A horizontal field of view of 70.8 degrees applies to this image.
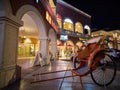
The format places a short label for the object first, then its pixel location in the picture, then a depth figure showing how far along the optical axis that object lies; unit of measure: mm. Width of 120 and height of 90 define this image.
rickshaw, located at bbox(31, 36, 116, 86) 2665
